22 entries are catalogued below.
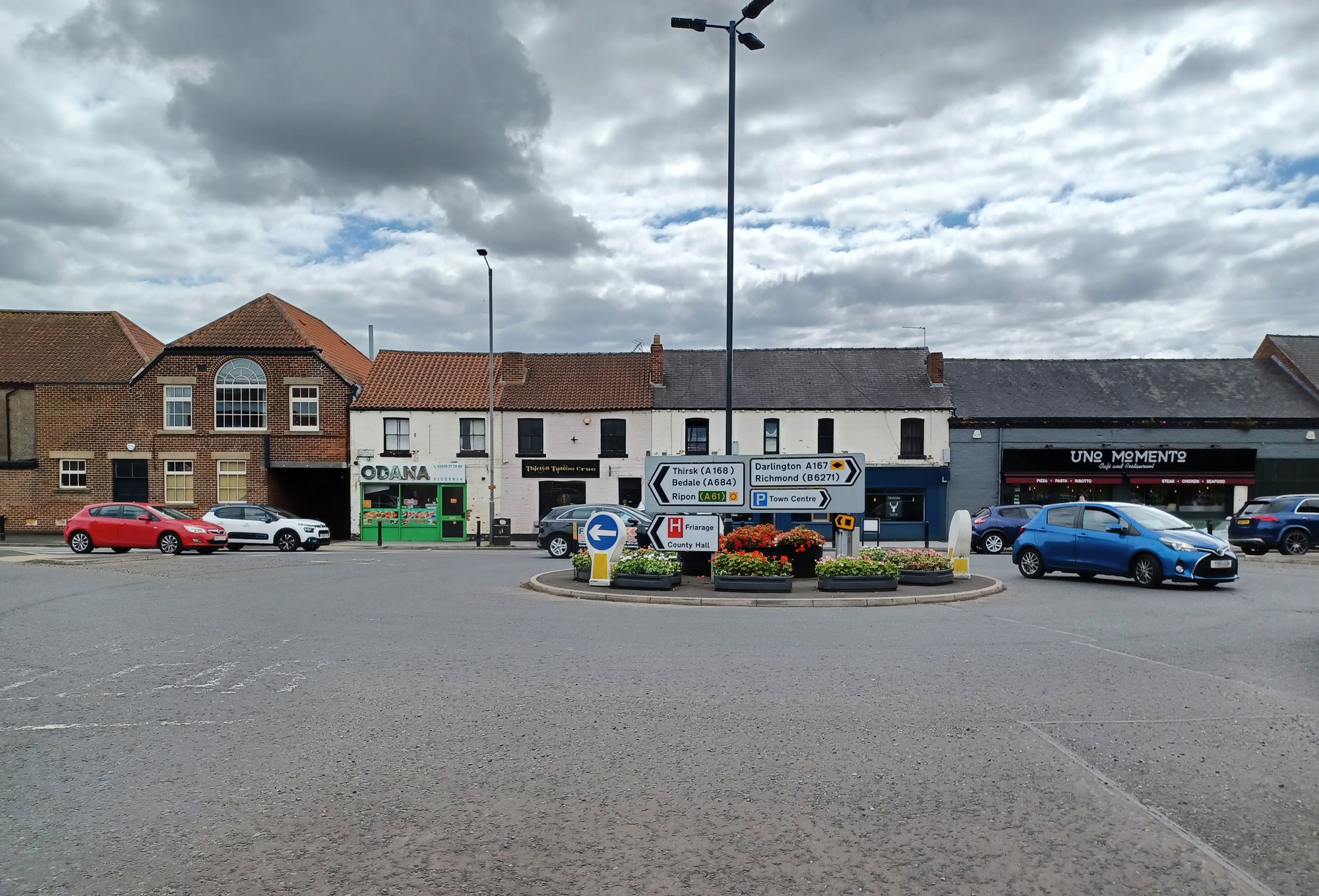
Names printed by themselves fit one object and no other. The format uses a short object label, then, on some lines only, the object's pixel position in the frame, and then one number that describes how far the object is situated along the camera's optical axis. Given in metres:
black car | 24.77
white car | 27.78
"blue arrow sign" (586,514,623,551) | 15.64
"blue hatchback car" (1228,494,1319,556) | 22.28
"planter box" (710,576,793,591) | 14.38
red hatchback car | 25.36
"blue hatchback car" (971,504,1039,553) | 27.70
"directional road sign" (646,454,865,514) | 16.31
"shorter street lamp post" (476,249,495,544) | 33.74
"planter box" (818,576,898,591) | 14.57
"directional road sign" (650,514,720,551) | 16.34
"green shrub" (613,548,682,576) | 15.21
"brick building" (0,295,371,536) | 36.03
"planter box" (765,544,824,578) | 16.05
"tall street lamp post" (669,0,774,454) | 16.17
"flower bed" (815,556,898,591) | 14.58
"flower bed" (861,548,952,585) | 15.51
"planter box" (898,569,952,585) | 15.47
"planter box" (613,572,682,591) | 15.05
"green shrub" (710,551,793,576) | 14.57
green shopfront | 36.41
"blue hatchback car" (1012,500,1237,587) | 14.97
